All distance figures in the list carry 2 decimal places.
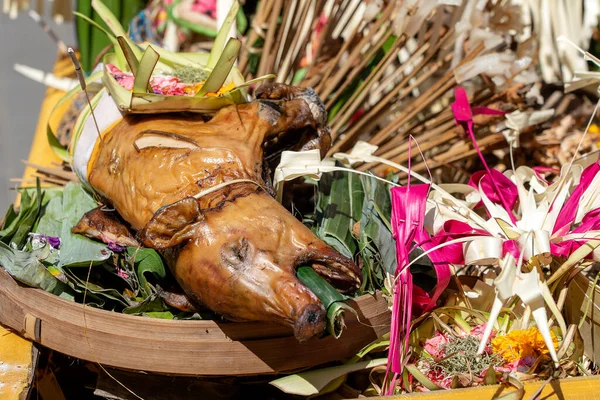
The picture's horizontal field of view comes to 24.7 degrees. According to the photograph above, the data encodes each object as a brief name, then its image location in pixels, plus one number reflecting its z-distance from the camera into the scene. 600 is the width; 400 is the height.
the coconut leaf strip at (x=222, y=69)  1.44
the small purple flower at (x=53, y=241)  1.51
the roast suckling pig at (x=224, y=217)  1.30
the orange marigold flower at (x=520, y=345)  1.38
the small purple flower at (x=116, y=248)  1.46
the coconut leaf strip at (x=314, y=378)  1.37
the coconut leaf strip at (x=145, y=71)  1.42
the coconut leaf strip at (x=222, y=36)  1.57
